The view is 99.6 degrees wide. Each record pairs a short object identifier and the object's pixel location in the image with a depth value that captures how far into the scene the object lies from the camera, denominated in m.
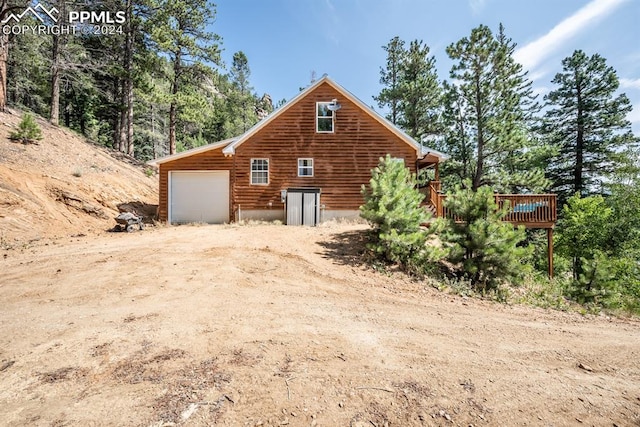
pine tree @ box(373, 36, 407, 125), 23.12
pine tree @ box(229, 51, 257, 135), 35.03
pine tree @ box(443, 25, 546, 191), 16.64
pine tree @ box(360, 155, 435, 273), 7.57
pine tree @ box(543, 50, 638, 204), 19.78
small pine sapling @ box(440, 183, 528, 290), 7.10
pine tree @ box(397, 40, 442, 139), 20.91
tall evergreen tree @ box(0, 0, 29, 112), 13.15
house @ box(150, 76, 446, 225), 13.25
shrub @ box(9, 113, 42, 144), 12.50
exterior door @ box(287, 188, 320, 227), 12.49
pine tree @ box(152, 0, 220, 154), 16.92
